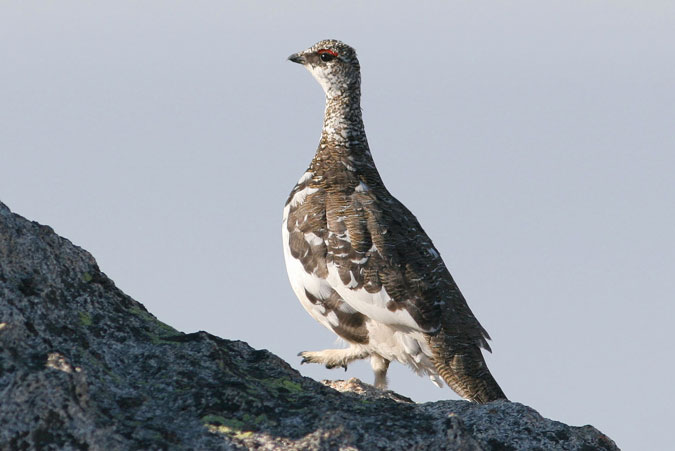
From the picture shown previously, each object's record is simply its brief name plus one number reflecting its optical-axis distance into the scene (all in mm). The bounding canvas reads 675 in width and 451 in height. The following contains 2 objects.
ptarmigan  20500
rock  9062
